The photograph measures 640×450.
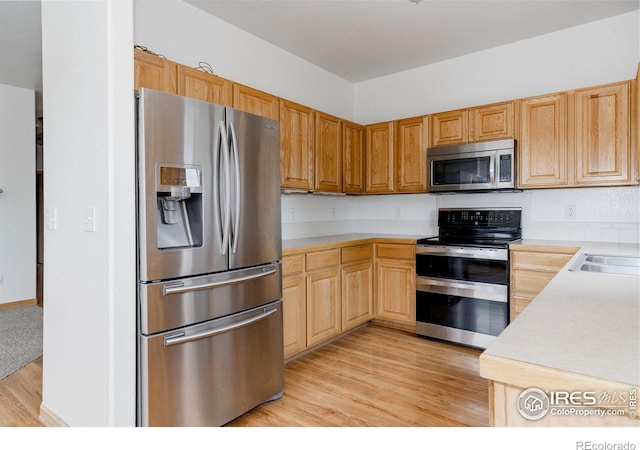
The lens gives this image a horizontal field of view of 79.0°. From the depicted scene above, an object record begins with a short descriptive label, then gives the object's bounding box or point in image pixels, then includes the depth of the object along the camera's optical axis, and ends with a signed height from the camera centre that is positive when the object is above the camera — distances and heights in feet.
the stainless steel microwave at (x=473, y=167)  10.53 +1.56
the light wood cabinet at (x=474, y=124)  10.77 +2.82
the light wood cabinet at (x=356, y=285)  11.14 -1.90
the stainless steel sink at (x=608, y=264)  6.15 -0.73
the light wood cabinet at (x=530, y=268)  9.25 -1.16
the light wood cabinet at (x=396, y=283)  11.57 -1.88
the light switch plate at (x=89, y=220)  5.82 +0.03
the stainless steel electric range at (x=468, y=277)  10.09 -1.53
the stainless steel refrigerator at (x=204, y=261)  5.74 -0.64
